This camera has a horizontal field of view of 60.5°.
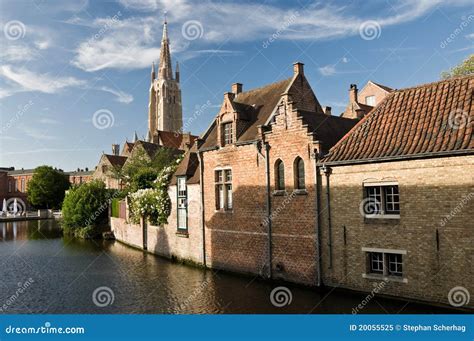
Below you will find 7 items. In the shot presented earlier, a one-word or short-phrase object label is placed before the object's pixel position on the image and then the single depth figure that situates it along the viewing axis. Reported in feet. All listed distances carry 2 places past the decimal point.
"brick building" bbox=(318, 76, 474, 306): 41.96
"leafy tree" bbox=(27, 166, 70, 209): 253.24
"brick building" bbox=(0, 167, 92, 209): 321.32
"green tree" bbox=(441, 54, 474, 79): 92.22
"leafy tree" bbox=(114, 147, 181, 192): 111.86
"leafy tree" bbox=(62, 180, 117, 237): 136.26
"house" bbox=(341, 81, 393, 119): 106.42
